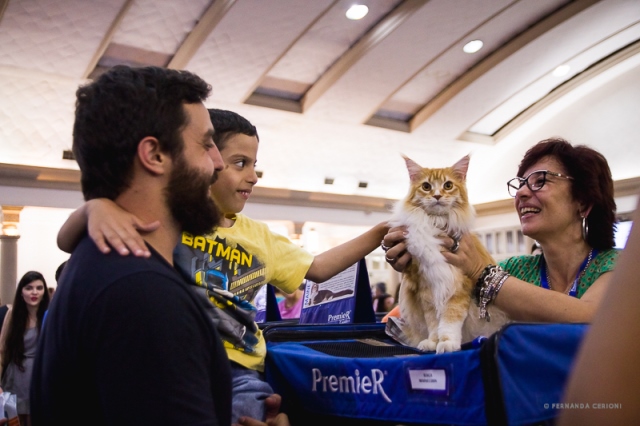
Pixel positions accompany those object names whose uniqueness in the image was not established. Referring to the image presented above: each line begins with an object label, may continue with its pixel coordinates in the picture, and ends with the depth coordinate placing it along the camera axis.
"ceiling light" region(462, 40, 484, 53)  11.15
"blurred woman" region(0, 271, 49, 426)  5.05
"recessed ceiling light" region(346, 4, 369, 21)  9.62
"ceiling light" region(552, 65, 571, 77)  12.63
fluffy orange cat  1.66
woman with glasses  1.74
